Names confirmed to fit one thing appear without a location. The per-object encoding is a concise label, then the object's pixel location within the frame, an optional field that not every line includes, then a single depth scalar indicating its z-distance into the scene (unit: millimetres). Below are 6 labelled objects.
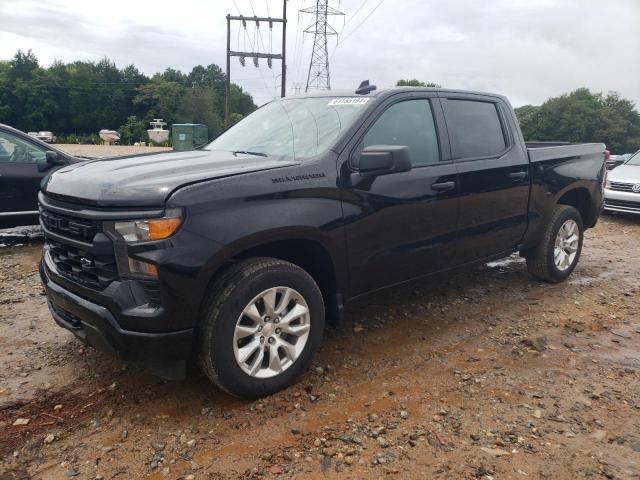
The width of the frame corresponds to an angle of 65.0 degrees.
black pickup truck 2559
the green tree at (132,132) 60500
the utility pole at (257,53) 28906
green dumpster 31734
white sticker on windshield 3598
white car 9555
